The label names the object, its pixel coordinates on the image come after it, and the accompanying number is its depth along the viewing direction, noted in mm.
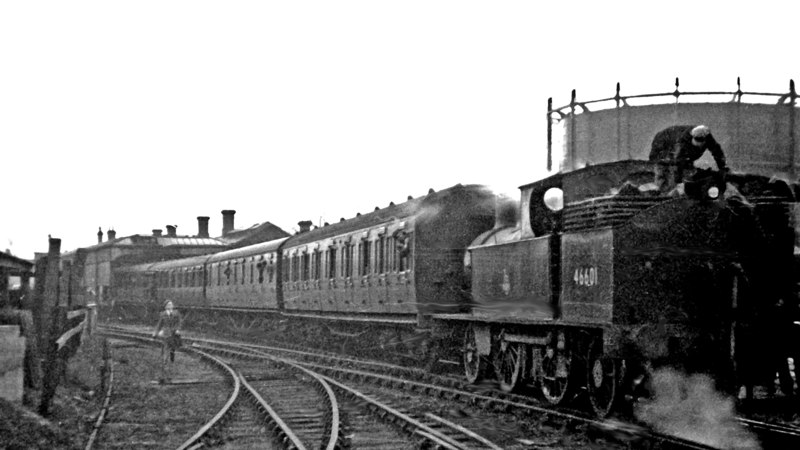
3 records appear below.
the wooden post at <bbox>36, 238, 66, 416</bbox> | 10070
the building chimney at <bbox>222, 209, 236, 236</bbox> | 72938
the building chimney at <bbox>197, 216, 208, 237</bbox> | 69312
